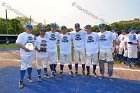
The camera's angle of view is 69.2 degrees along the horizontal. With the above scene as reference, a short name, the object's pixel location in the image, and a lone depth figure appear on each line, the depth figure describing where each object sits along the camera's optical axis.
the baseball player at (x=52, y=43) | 4.04
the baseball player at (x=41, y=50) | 3.87
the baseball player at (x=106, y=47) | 3.80
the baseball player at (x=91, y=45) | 3.91
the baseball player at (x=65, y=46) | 4.07
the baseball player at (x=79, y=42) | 4.02
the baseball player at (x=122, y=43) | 5.57
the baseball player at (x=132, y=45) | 4.86
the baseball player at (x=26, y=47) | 3.47
